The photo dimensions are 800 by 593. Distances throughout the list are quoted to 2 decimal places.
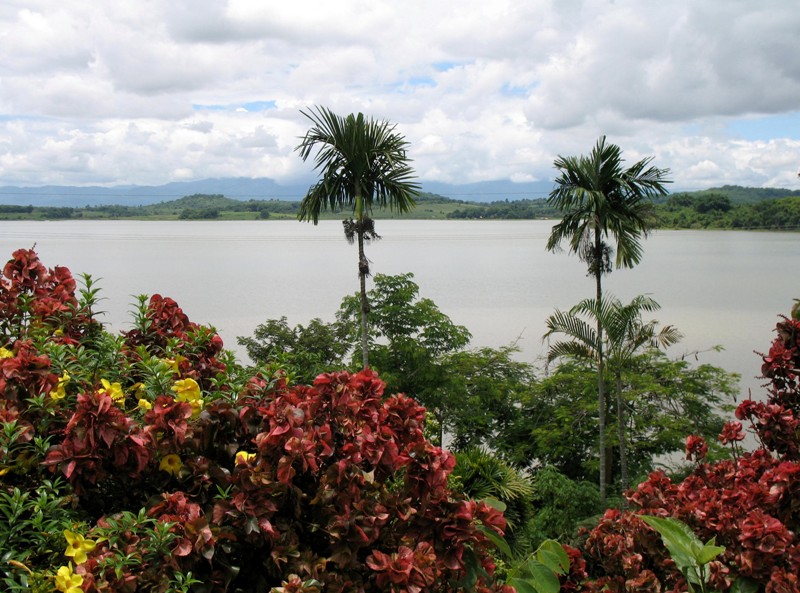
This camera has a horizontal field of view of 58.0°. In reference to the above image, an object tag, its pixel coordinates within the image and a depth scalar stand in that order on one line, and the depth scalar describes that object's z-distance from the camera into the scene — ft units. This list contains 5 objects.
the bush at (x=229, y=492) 7.39
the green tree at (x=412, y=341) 62.39
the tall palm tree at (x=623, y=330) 46.09
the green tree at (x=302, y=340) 70.44
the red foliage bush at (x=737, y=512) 10.30
